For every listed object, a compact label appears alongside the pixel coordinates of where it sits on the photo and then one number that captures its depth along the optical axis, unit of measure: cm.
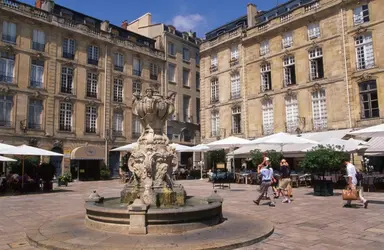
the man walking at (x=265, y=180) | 1031
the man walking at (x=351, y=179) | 963
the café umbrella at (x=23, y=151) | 1475
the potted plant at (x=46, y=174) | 1641
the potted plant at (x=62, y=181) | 1952
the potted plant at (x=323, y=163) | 1259
